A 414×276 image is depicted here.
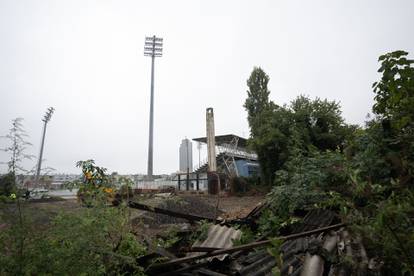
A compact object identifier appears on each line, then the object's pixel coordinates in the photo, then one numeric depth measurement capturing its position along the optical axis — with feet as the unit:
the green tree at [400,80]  7.51
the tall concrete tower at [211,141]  75.66
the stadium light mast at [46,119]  88.22
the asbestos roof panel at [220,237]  12.56
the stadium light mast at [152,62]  83.87
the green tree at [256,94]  84.02
